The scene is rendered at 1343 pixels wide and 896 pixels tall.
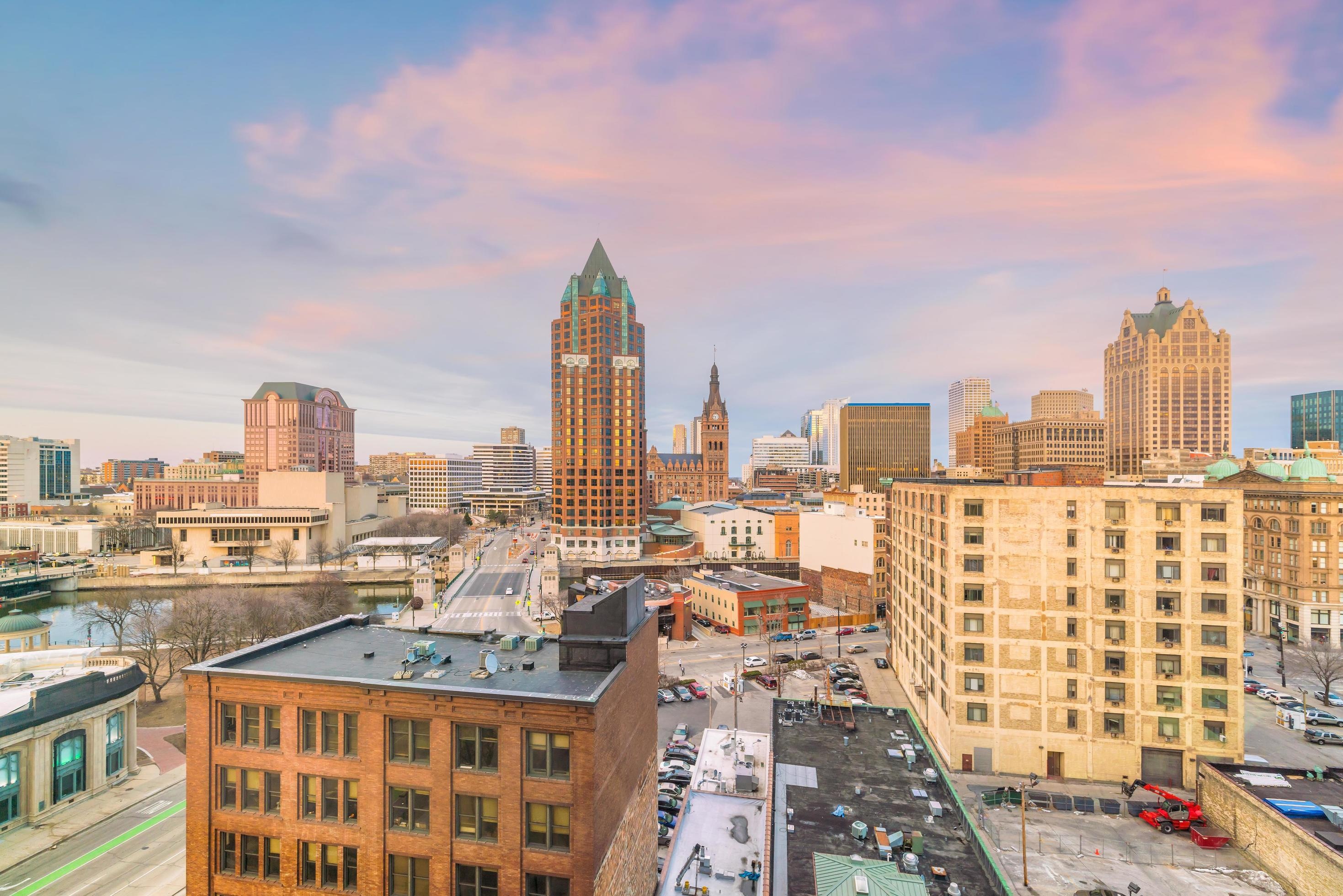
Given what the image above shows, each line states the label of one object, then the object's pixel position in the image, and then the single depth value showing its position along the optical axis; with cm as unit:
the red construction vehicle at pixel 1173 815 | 4044
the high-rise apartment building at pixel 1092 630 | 4616
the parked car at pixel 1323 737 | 5450
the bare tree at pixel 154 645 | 6475
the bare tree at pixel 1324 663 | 6431
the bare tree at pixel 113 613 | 7900
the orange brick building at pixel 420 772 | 2158
